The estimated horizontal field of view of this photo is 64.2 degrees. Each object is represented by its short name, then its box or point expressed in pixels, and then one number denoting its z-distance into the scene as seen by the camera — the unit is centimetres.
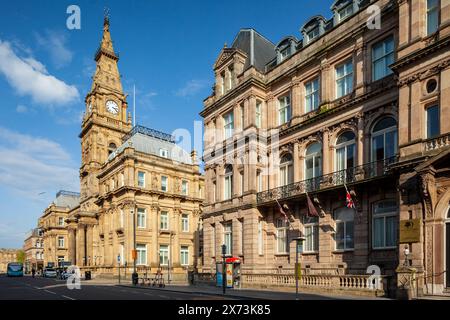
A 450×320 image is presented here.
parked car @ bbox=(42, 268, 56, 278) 6606
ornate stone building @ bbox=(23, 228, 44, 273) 11598
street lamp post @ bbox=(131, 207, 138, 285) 3403
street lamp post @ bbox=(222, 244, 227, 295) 2214
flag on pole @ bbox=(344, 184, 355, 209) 2107
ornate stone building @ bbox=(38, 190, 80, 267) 9094
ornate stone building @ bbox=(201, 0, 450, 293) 1783
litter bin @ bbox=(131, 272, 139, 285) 3403
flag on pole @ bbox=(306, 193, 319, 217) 2336
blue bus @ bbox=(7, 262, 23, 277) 6900
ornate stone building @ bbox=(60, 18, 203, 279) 4841
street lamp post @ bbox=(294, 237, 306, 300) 1712
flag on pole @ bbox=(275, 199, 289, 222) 2584
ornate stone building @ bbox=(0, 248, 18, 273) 16438
